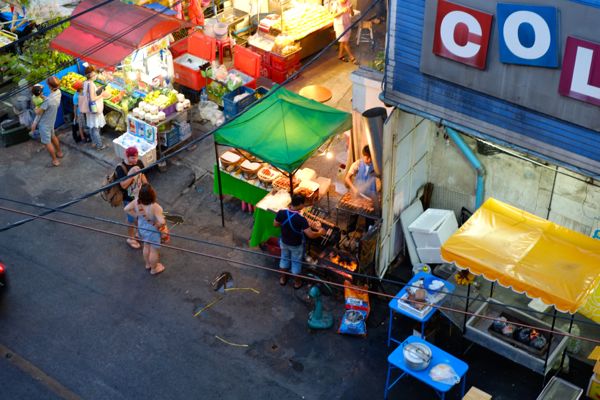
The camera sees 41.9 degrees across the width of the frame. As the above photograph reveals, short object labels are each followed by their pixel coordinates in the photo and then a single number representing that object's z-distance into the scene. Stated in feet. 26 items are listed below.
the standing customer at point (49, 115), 51.29
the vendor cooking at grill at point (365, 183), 43.42
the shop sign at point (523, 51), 30.40
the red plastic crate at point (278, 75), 60.54
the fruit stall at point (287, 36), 60.03
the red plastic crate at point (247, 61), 58.59
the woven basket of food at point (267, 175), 46.73
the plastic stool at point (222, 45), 61.41
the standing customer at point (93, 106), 52.37
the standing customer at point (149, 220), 41.32
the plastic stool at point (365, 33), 56.94
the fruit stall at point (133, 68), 51.93
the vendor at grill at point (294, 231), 40.65
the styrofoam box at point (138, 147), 51.26
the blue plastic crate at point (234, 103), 55.06
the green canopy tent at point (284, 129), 43.55
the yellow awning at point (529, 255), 33.30
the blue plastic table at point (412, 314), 37.47
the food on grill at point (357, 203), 43.12
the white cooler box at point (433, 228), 42.06
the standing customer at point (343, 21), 59.36
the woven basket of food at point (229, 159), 47.83
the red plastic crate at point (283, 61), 59.77
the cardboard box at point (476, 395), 33.86
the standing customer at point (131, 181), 44.26
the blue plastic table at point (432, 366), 33.94
